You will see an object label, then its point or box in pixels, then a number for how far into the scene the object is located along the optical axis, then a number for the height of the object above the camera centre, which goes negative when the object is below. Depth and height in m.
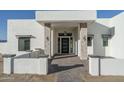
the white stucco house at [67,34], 7.19 +1.19
